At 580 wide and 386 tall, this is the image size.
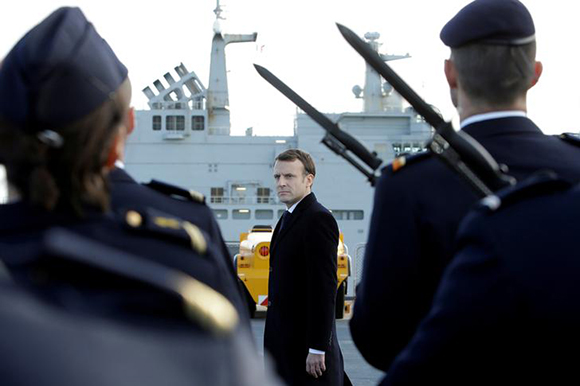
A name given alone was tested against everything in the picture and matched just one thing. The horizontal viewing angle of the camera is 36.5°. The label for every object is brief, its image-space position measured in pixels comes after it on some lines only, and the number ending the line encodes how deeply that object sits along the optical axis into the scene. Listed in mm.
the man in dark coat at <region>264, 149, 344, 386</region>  4254
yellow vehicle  15117
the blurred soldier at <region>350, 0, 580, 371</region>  2111
